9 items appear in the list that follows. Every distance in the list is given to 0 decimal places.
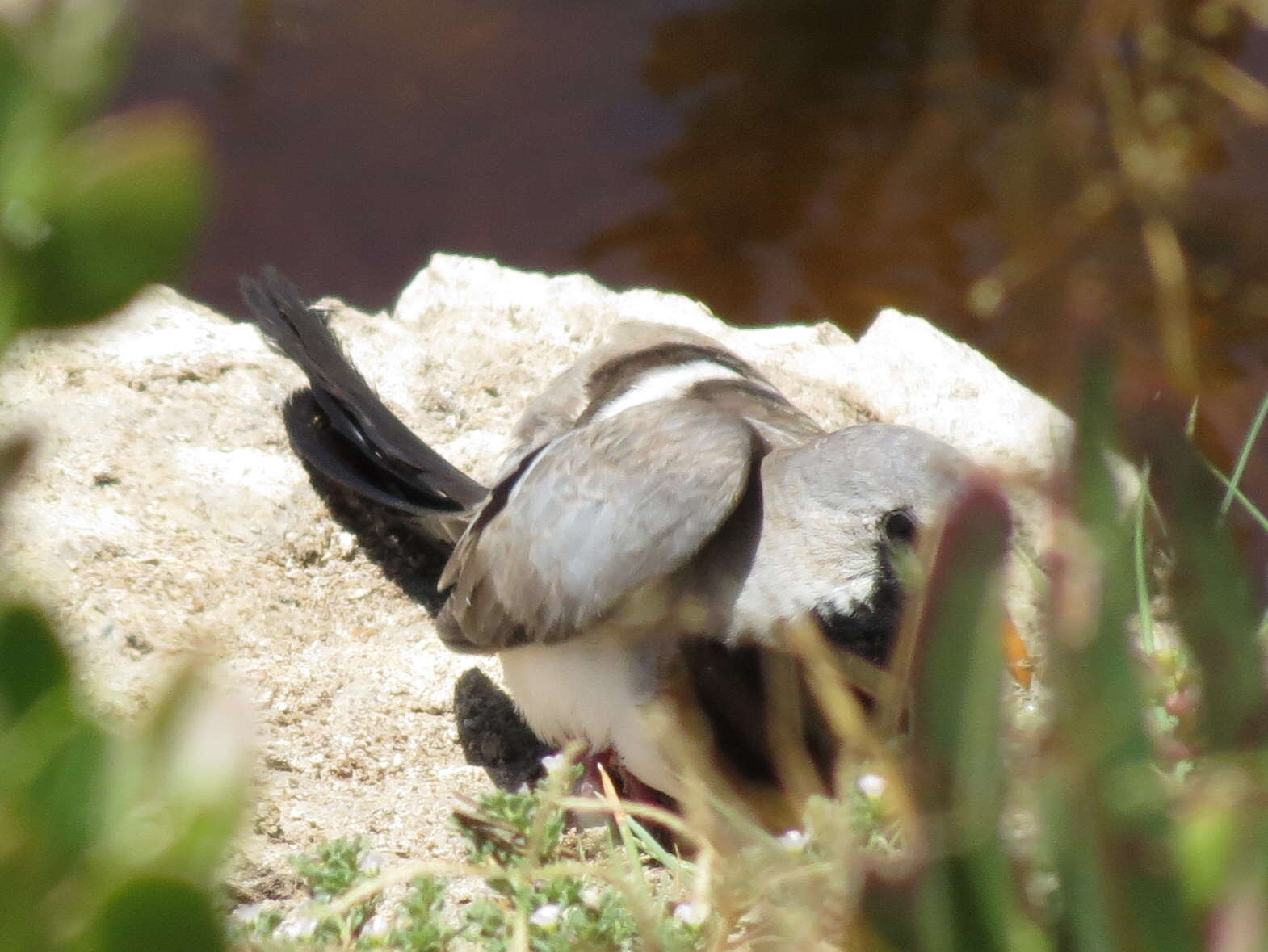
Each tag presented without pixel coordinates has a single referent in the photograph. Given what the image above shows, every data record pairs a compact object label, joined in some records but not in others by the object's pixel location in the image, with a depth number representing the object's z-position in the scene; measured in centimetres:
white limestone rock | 643
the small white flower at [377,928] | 436
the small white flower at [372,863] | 467
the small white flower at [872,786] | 448
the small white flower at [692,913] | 428
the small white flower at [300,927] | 420
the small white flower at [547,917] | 444
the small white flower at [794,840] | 431
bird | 604
